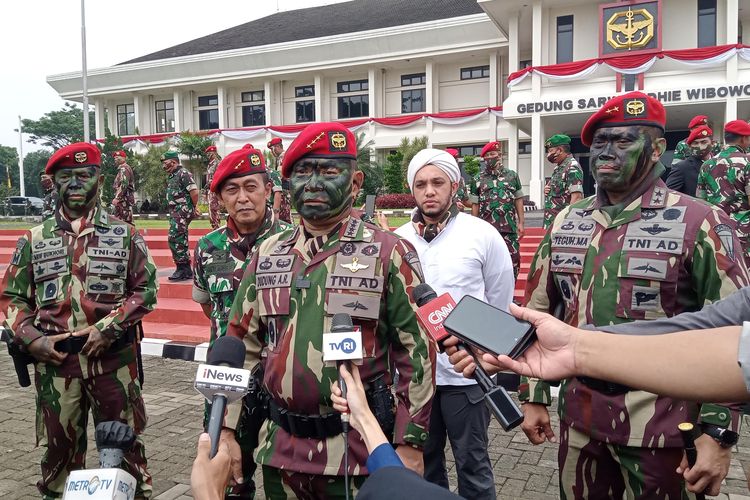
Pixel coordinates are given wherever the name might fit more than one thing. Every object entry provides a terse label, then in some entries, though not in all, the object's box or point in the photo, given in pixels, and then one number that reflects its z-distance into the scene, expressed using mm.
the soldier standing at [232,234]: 3490
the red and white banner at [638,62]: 21969
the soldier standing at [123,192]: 11422
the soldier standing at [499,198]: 8875
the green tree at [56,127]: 67312
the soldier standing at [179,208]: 9930
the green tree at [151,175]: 31656
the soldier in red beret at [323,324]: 2260
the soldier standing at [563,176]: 8805
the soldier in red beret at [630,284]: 2316
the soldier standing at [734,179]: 6855
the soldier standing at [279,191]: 10383
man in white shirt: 3225
